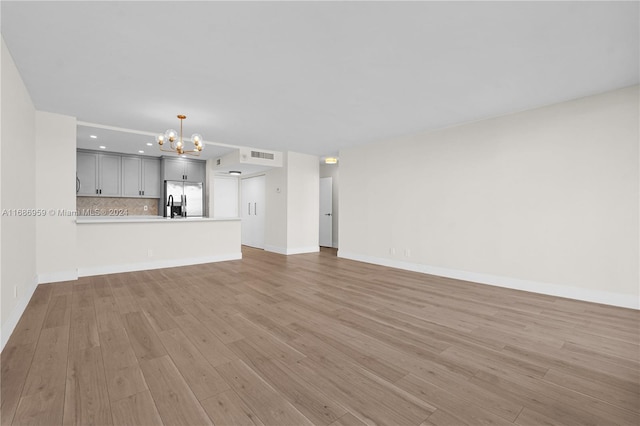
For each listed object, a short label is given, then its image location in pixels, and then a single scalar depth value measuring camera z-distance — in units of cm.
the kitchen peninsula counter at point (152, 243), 485
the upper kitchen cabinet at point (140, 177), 747
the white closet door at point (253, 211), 870
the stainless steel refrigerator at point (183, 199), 787
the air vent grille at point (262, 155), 711
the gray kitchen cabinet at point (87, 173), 686
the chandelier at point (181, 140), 419
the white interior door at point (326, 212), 905
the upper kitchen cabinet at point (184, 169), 788
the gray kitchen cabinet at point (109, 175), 712
